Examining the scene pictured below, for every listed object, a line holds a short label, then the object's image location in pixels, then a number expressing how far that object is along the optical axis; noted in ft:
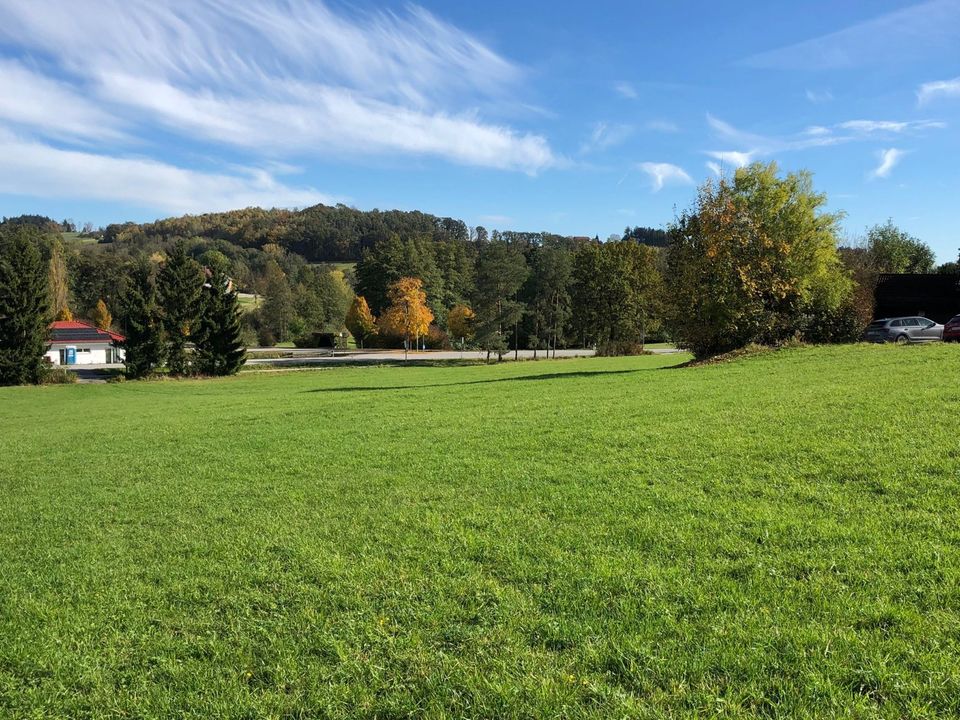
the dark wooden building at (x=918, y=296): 142.31
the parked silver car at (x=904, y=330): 84.48
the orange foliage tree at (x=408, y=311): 222.48
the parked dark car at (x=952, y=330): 76.07
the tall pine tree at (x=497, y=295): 185.57
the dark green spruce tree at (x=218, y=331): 148.66
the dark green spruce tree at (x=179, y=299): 143.95
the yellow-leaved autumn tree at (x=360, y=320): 276.21
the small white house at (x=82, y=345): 217.36
